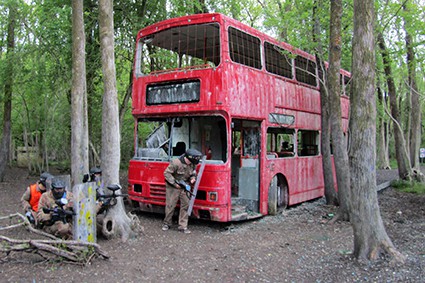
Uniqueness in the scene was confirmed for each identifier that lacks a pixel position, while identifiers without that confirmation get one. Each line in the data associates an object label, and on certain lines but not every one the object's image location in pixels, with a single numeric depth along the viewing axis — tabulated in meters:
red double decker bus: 8.44
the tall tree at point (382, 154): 28.30
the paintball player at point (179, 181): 8.36
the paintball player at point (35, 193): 7.43
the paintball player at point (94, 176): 7.67
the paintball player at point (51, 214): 6.75
